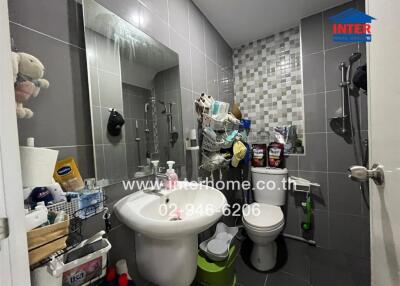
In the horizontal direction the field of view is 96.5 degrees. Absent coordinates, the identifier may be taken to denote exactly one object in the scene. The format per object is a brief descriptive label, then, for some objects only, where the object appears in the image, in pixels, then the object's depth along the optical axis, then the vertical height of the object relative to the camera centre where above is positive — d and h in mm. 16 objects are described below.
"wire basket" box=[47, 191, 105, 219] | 606 -236
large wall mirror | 862 +270
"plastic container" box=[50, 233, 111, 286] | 505 -401
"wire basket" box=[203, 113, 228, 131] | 1569 +136
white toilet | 1469 -729
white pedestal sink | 730 -395
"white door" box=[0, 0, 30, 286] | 415 -82
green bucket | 1237 -953
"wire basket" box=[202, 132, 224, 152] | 1579 -57
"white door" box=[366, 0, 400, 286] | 466 -6
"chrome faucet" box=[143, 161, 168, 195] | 1050 -271
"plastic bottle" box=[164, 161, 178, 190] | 1102 -251
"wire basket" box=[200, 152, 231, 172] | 1601 -228
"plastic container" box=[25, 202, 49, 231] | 468 -192
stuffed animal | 536 +220
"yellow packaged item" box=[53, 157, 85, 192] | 702 -121
